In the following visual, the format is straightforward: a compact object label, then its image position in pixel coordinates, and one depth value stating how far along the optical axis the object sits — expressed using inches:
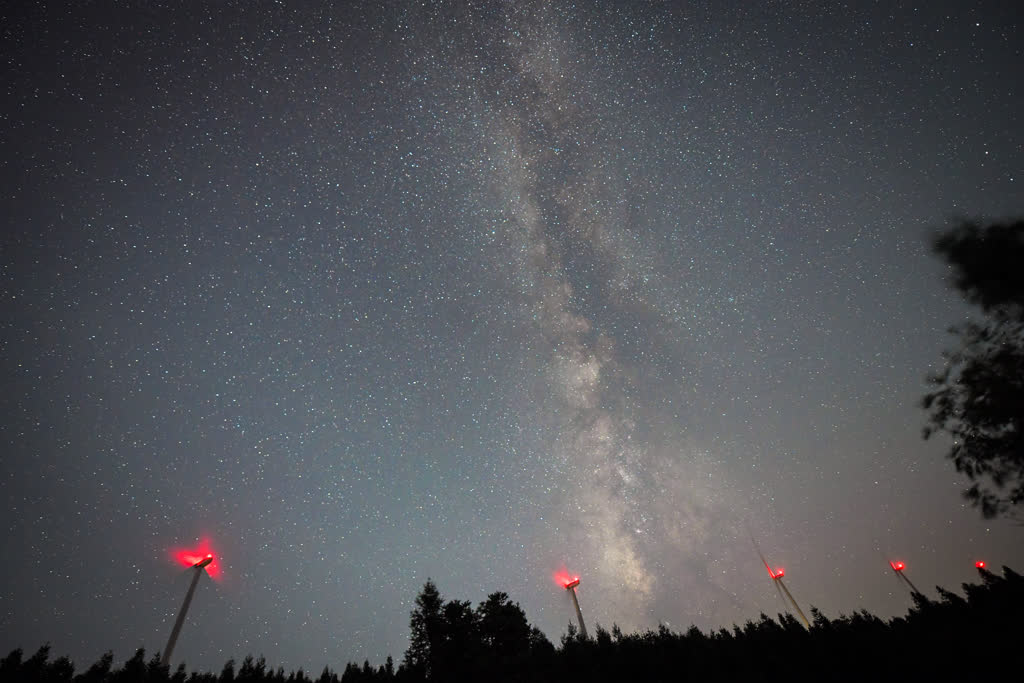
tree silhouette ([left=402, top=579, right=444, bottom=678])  1430.9
